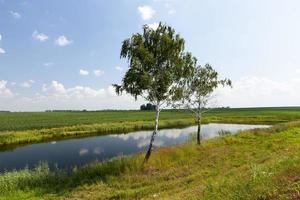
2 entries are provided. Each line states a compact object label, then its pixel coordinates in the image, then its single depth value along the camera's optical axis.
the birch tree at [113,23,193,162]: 11.37
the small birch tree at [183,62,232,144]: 15.22
